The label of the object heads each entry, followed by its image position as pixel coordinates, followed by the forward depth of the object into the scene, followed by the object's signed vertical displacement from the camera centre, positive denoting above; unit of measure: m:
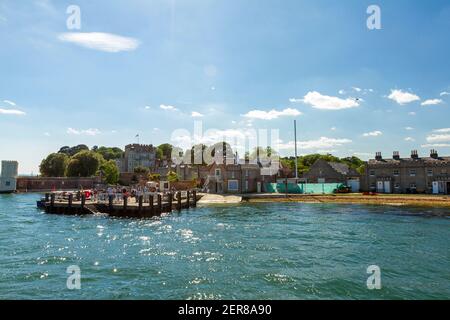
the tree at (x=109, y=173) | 109.25 +3.74
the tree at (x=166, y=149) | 183.14 +19.82
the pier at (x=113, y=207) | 35.97 -2.66
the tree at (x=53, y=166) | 113.88 +6.38
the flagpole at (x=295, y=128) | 73.25 +12.45
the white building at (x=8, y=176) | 89.69 +2.26
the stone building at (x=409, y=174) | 58.12 +1.73
